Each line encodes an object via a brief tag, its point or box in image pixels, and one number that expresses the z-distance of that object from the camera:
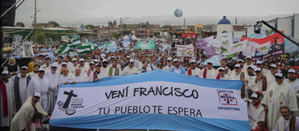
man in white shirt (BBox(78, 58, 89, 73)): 9.62
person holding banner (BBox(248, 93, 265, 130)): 5.77
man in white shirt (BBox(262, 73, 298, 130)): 5.79
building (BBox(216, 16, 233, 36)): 52.28
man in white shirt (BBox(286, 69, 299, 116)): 6.27
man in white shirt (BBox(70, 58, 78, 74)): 9.93
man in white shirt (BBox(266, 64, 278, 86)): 7.65
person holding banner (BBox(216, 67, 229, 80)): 7.78
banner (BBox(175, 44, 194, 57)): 14.84
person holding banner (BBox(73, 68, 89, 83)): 8.16
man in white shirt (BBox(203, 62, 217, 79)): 8.58
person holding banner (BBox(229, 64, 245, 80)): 7.72
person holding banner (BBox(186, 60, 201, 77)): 9.23
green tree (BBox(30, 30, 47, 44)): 51.16
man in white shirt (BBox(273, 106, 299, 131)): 5.36
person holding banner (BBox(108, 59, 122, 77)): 9.04
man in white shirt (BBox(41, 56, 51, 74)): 9.26
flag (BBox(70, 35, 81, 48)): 14.86
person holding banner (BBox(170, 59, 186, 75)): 9.62
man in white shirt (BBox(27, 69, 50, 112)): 7.39
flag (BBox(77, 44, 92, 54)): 15.29
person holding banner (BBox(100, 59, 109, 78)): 8.77
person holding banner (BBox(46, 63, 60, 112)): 7.85
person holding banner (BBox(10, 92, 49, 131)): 5.89
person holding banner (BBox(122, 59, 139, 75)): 8.90
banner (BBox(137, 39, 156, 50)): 19.78
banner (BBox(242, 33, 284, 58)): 13.33
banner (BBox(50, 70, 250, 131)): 5.66
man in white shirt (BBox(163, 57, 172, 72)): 10.20
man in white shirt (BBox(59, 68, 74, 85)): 7.86
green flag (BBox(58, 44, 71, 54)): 14.30
